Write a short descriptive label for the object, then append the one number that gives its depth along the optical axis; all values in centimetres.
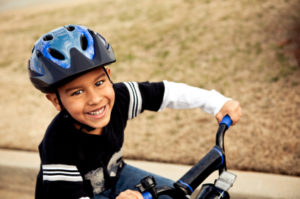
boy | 106
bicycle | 94
